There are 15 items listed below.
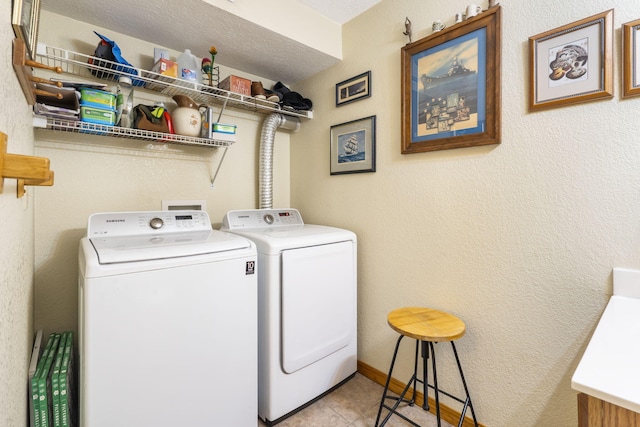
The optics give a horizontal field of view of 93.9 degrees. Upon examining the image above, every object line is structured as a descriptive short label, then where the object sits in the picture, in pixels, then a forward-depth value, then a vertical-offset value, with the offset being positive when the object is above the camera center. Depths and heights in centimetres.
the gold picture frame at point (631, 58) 114 +58
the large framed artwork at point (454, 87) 150 +68
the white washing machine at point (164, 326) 115 -50
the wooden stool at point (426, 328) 137 -57
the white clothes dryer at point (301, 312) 163 -60
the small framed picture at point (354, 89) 208 +88
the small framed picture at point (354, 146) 207 +47
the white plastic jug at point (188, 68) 185 +92
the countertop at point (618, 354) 63 -38
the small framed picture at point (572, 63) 119 +62
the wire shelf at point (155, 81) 162 +80
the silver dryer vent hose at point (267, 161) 238 +40
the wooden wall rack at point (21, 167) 52 +8
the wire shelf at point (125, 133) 151 +45
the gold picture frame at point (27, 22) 72 +51
